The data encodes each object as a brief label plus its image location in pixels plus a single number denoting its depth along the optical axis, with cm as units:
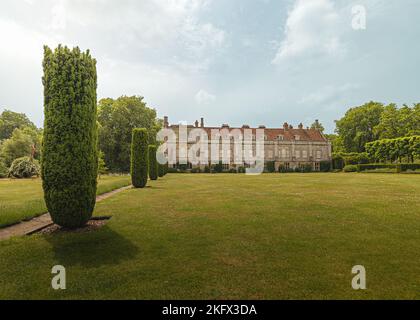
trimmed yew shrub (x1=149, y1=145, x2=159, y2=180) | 2445
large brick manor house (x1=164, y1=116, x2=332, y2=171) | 5719
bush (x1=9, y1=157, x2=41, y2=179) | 3369
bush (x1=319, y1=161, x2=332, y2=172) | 5527
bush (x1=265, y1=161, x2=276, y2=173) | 5462
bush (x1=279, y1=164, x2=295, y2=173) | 5397
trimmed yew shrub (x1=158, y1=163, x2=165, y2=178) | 3158
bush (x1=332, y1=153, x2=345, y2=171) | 5400
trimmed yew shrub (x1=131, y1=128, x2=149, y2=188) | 1747
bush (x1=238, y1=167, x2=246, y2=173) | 5119
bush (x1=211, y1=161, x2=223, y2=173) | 5234
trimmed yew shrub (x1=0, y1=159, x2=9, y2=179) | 3649
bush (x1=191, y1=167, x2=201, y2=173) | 5146
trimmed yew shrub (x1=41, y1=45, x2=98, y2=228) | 637
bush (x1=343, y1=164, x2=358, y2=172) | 4597
